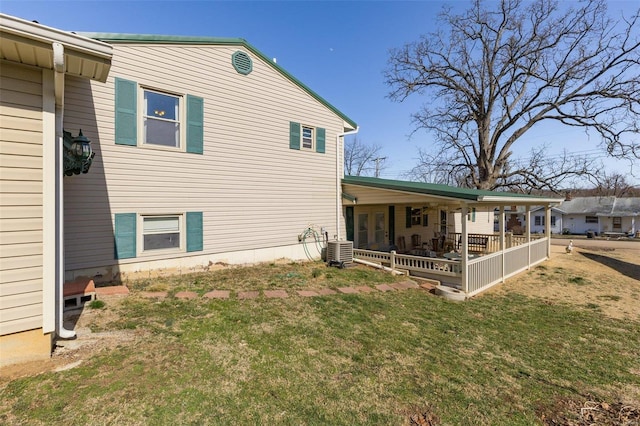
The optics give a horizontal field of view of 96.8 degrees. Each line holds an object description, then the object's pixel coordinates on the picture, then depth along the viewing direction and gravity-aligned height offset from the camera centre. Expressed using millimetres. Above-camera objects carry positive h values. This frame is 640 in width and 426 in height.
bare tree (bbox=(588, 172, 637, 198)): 45891 +4280
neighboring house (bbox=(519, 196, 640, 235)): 33812 -440
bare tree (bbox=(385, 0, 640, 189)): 17828 +9131
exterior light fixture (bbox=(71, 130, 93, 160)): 4664 +1065
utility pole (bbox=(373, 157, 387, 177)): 33312 +5934
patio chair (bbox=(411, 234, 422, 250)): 14488 -1476
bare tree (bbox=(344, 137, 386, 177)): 39219 +7589
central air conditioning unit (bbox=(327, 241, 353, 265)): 10031 -1442
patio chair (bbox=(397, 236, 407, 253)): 13622 -1551
